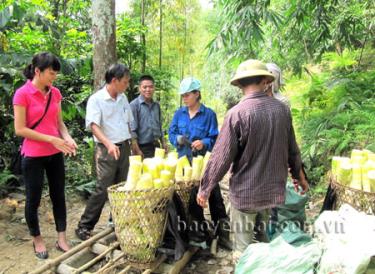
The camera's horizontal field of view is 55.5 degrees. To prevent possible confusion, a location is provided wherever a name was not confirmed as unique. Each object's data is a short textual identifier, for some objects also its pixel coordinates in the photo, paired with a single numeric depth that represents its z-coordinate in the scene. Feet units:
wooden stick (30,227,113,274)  8.70
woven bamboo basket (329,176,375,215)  8.31
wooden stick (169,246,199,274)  9.26
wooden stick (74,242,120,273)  8.96
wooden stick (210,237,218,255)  10.73
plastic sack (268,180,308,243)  11.04
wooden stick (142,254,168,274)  8.90
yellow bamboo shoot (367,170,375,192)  8.40
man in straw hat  7.68
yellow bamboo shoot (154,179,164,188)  9.05
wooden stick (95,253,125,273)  8.92
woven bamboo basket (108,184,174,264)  8.59
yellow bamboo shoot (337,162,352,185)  9.01
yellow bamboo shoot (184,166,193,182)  10.36
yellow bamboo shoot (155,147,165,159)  10.88
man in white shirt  10.63
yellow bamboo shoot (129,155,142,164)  9.55
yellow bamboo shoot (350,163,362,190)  8.79
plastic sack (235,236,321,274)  6.56
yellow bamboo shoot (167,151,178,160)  10.89
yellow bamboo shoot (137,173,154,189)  9.00
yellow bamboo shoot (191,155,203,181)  10.52
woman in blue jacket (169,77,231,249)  11.29
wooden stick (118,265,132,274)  8.78
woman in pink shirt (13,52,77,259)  9.11
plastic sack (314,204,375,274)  5.90
